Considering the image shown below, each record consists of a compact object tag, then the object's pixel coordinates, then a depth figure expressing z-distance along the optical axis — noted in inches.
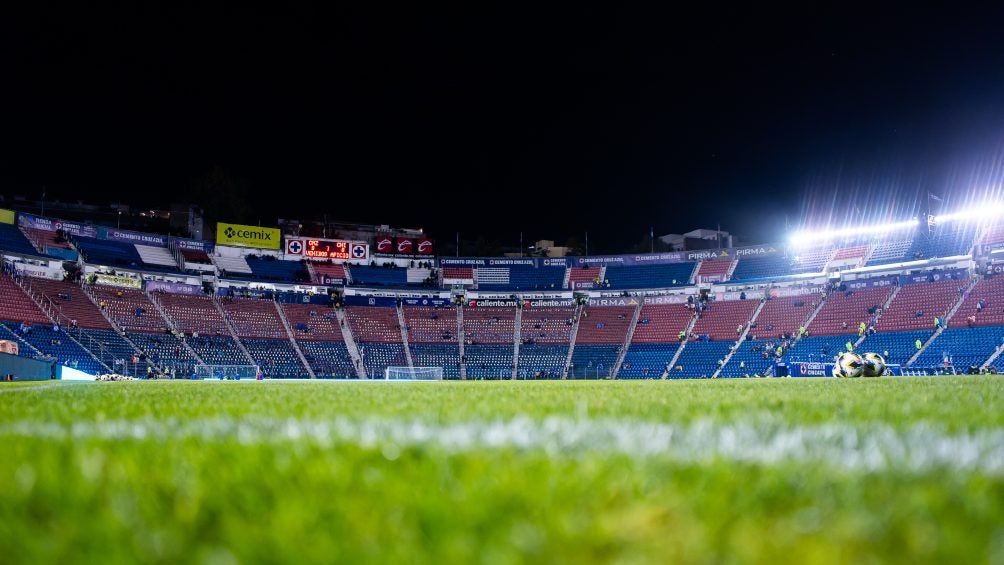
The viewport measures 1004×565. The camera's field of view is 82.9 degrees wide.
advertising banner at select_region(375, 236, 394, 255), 2119.8
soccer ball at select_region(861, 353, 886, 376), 667.9
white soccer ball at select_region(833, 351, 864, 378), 660.7
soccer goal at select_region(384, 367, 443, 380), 1517.0
